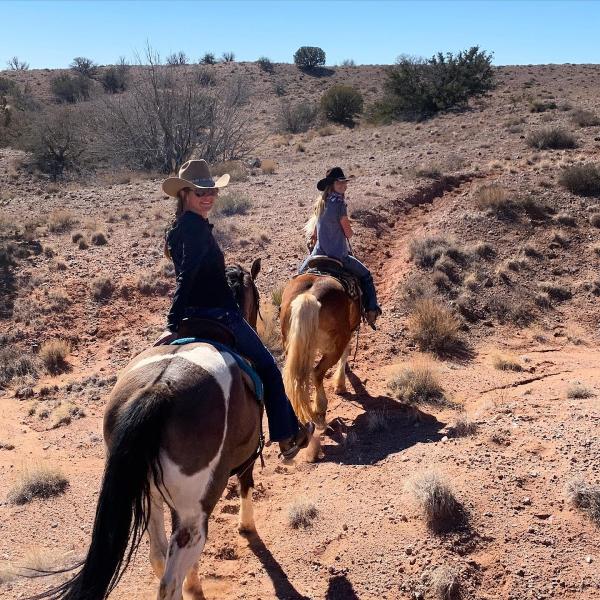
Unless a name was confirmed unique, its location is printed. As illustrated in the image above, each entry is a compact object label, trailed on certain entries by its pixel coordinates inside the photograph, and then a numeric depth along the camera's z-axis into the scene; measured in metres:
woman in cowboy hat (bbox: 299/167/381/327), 7.41
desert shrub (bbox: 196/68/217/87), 42.56
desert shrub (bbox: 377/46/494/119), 32.94
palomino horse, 6.58
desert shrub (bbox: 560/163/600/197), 14.48
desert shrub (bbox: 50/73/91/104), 51.19
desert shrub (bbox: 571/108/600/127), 21.80
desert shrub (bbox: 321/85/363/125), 38.72
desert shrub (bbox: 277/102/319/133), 38.03
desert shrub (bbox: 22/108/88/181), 26.45
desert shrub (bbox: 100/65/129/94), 53.85
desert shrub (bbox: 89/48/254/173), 24.48
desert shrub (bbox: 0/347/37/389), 9.57
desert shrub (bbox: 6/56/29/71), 66.39
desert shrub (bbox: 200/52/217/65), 68.71
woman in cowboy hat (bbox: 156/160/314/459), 4.14
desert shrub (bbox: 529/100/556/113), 27.05
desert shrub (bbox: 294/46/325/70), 66.00
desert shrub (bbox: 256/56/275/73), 64.19
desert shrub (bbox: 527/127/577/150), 18.83
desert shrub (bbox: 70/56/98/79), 60.25
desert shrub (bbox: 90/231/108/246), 14.11
